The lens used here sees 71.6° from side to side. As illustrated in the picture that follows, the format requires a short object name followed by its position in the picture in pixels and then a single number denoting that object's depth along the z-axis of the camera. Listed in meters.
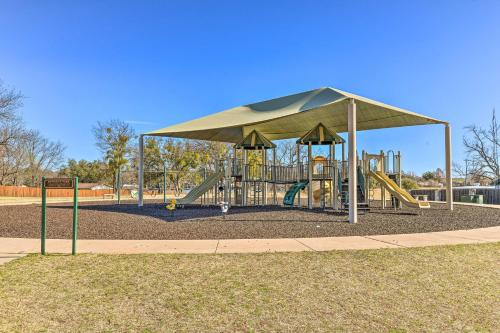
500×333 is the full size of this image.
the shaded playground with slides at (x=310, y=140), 13.66
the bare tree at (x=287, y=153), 48.98
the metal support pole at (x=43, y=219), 6.17
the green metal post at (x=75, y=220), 6.12
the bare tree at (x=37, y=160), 53.56
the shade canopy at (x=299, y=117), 13.45
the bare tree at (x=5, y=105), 35.34
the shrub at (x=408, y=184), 35.19
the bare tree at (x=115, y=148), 41.53
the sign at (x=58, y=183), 6.37
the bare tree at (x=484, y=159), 43.47
